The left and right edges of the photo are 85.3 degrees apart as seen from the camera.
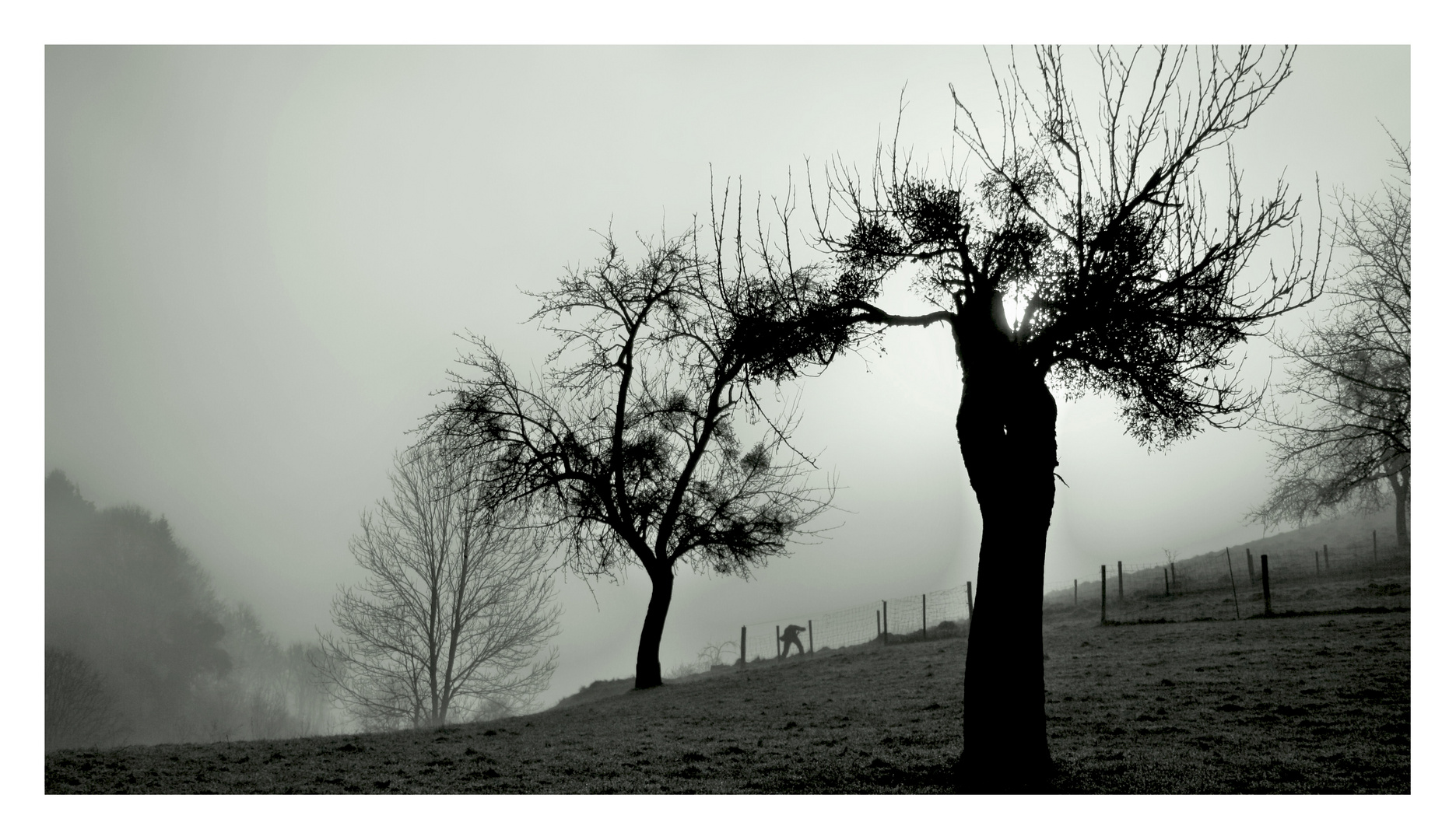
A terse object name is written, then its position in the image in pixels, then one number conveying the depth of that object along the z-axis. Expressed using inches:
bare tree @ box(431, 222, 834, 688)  685.9
